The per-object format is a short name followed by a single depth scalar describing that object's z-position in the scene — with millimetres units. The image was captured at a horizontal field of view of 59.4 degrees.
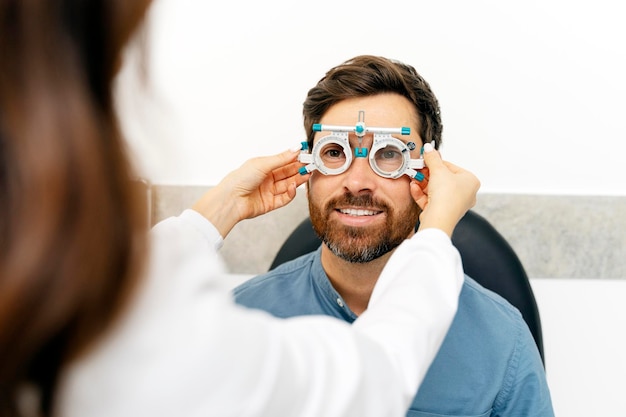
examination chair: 1345
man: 1159
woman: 406
